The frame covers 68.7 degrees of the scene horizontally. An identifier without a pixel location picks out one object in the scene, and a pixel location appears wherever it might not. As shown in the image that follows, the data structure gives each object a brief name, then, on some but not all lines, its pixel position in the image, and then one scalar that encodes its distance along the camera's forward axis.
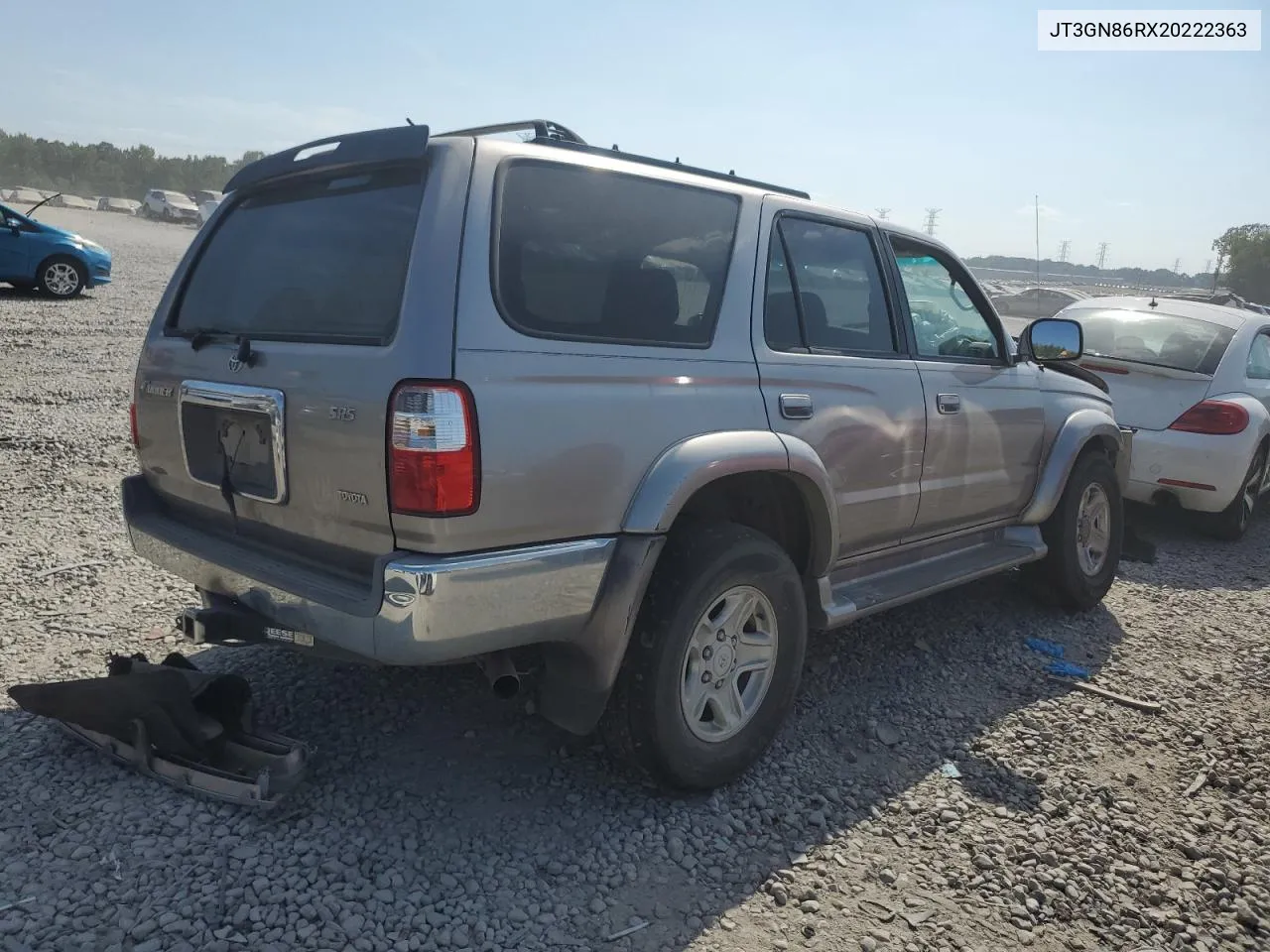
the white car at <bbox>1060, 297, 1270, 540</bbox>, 6.41
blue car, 14.01
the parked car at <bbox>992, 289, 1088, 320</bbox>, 25.09
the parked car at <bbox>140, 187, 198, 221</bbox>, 49.31
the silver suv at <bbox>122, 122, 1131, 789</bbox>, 2.40
